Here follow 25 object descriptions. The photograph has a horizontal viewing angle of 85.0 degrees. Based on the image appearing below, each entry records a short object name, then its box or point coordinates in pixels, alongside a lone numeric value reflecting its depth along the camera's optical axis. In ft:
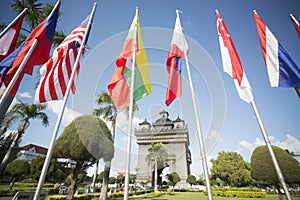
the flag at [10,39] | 19.17
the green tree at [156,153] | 116.47
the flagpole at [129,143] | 12.99
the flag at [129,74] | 18.49
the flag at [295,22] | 18.81
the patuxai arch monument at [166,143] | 162.50
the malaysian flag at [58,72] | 17.99
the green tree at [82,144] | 40.78
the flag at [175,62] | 19.15
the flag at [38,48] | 17.80
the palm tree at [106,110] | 58.36
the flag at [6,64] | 17.32
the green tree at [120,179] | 165.89
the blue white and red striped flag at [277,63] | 15.94
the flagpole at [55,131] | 12.65
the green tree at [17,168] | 72.15
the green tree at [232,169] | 110.93
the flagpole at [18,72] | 14.85
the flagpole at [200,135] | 12.66
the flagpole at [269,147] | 12.39
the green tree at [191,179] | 137.49
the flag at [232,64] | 15.78
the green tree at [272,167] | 42.34
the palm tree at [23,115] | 48.39
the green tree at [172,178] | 128.40
